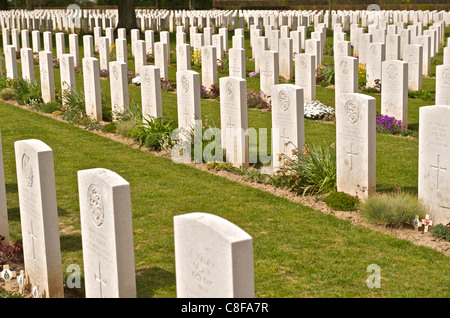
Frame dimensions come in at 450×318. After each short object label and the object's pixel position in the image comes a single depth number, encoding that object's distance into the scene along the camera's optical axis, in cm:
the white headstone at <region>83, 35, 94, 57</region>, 1966
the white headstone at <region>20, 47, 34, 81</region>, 1656
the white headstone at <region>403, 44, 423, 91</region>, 1686
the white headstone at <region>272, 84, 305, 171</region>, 941
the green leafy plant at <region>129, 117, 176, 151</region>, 1194
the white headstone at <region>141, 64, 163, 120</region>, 1238
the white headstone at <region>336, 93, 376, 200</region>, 848
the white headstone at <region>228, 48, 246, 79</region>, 1725
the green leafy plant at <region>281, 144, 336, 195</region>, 927
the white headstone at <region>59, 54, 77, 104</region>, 1498
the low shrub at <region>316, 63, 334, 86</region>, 1875
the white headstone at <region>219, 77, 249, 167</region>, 1050
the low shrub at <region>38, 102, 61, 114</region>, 1545
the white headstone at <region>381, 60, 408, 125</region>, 1287
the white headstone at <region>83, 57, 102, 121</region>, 1378
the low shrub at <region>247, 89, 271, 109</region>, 1576
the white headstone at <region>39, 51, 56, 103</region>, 1534
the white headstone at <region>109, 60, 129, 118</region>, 1346
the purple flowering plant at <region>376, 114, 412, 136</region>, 1291
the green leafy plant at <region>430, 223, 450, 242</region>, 751
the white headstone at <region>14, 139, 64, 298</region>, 617
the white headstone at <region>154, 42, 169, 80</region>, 1827
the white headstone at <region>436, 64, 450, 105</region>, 1247
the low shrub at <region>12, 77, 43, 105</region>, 1631
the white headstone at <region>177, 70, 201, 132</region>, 1145
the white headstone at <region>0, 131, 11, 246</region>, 733
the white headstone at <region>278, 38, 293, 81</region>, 1919
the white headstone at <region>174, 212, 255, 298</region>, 445
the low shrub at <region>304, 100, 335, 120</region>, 1428
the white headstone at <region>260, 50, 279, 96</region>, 1574
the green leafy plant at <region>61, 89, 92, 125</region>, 1427
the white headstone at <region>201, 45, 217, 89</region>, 1734
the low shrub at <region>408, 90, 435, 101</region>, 1638
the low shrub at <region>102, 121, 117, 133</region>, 1342
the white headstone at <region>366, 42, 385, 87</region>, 1664
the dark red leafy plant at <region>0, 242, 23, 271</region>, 707
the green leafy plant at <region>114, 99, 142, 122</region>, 1314
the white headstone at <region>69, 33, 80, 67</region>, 2153
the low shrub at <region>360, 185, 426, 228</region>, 788
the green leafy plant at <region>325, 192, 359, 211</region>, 859
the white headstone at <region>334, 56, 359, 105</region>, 1441
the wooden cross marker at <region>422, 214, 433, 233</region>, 776
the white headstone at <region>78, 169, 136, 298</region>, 545
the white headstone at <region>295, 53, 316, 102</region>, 1535
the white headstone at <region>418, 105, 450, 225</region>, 765
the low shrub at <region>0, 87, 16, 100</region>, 1697
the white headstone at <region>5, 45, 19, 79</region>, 1728
